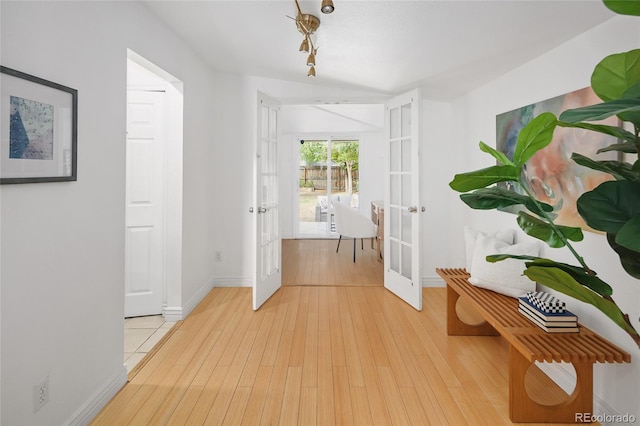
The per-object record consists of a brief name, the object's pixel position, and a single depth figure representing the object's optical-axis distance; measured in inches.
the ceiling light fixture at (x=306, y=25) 84.7
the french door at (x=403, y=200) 127.0
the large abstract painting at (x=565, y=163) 73.0
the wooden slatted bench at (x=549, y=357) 62.8
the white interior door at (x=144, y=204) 118.3
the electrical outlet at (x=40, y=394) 56.2
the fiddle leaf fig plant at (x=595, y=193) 32.7
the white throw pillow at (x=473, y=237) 106.4
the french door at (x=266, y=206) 127.3
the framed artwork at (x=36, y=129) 50.6
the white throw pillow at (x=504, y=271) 91.4
